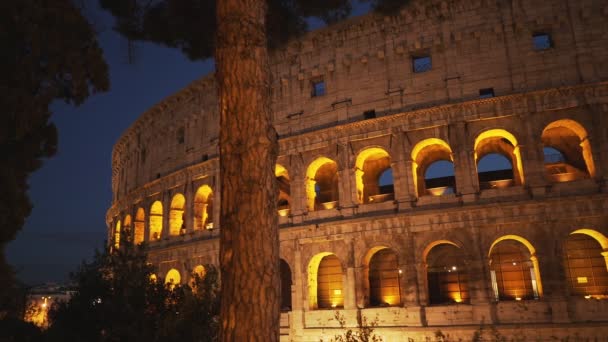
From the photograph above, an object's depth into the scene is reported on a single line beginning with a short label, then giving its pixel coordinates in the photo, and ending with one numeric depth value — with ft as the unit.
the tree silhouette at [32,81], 31.68
